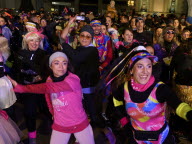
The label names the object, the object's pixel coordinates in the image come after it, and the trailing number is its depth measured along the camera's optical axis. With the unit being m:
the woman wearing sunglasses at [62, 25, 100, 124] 3.75
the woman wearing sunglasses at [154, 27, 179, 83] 5.16
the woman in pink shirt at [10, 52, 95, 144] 2.87
